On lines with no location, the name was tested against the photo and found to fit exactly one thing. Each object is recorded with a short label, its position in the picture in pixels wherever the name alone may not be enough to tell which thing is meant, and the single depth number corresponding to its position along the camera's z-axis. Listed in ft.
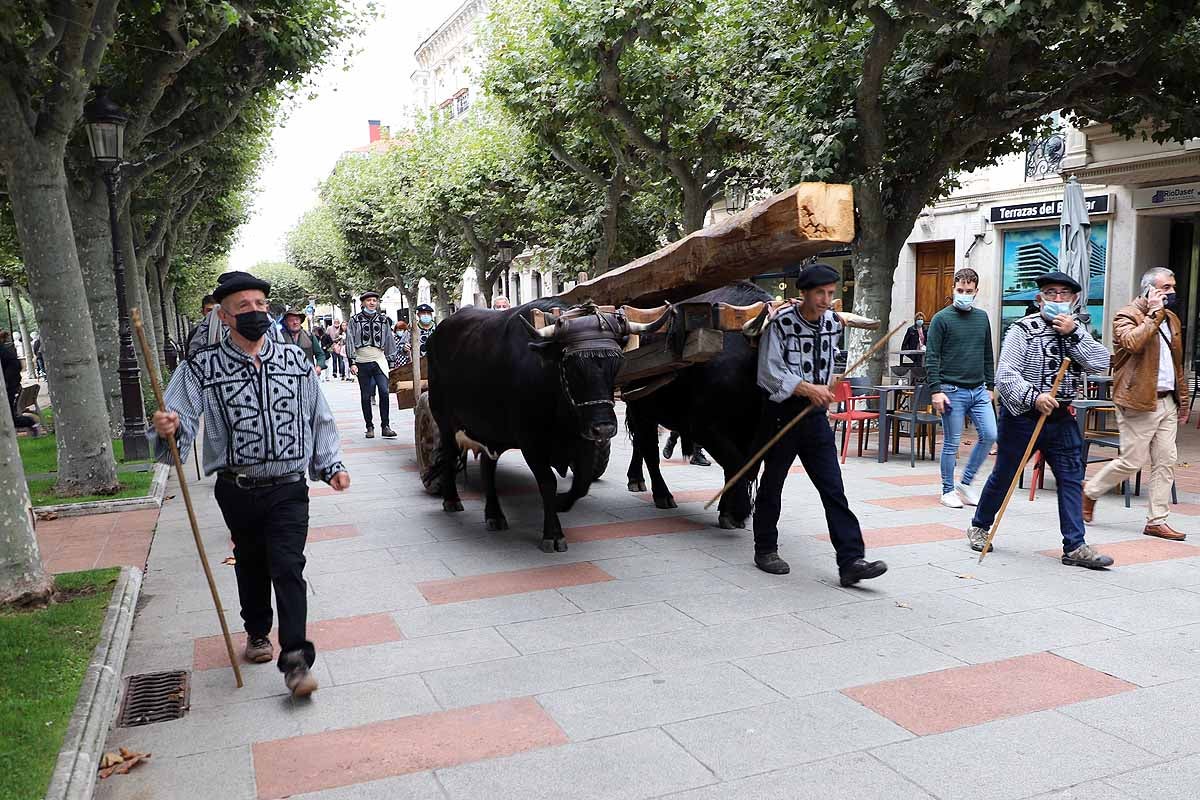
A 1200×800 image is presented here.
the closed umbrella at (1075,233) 36.14
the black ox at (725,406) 23.44
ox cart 17.15
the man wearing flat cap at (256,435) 14.24
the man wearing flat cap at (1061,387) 20.45
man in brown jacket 22.77
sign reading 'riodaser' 55.52
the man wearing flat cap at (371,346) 45.19
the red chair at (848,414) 35.12
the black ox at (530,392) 20.31
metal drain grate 13.76
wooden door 75.15
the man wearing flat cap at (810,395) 19.19
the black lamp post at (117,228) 36.32
